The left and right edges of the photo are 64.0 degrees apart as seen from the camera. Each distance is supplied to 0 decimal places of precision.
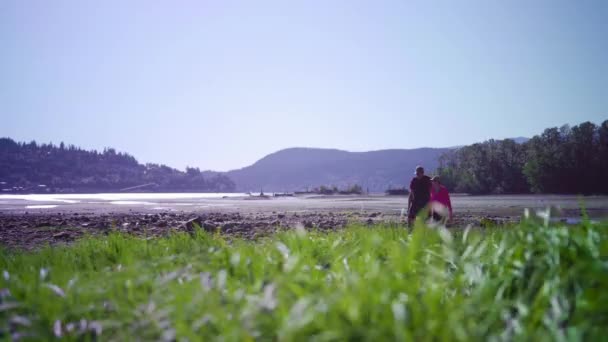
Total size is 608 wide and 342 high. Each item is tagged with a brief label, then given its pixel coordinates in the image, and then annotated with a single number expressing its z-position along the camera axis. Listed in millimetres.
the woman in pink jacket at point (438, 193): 12641
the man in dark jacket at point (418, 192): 12391
